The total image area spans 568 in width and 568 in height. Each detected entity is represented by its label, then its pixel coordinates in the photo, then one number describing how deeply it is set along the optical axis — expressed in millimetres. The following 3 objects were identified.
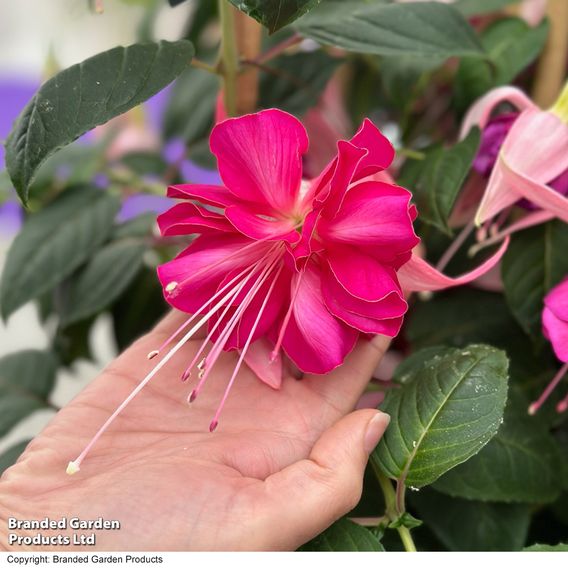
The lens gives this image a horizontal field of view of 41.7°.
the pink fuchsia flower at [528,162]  615
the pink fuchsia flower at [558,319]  571
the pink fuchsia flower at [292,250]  519
